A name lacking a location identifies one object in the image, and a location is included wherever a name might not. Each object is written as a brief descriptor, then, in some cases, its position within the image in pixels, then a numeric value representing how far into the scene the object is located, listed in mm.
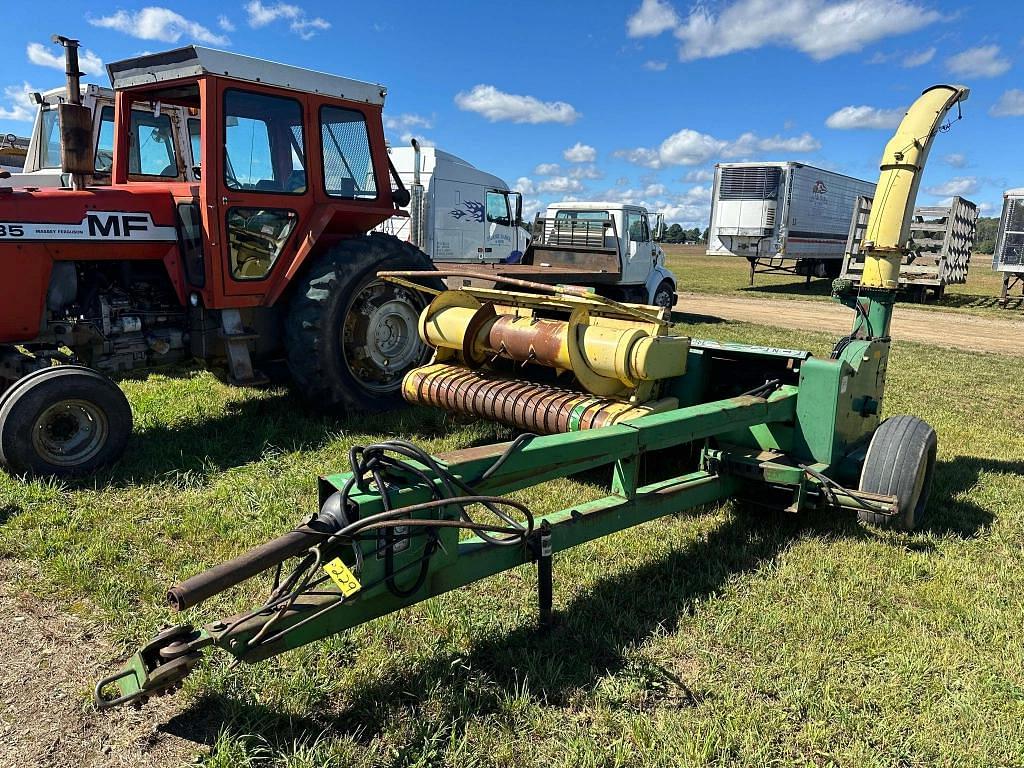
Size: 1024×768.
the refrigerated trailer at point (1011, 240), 19156
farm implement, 2232
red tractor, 4648
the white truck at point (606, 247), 12248
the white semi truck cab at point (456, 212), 12844
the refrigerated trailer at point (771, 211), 21000
